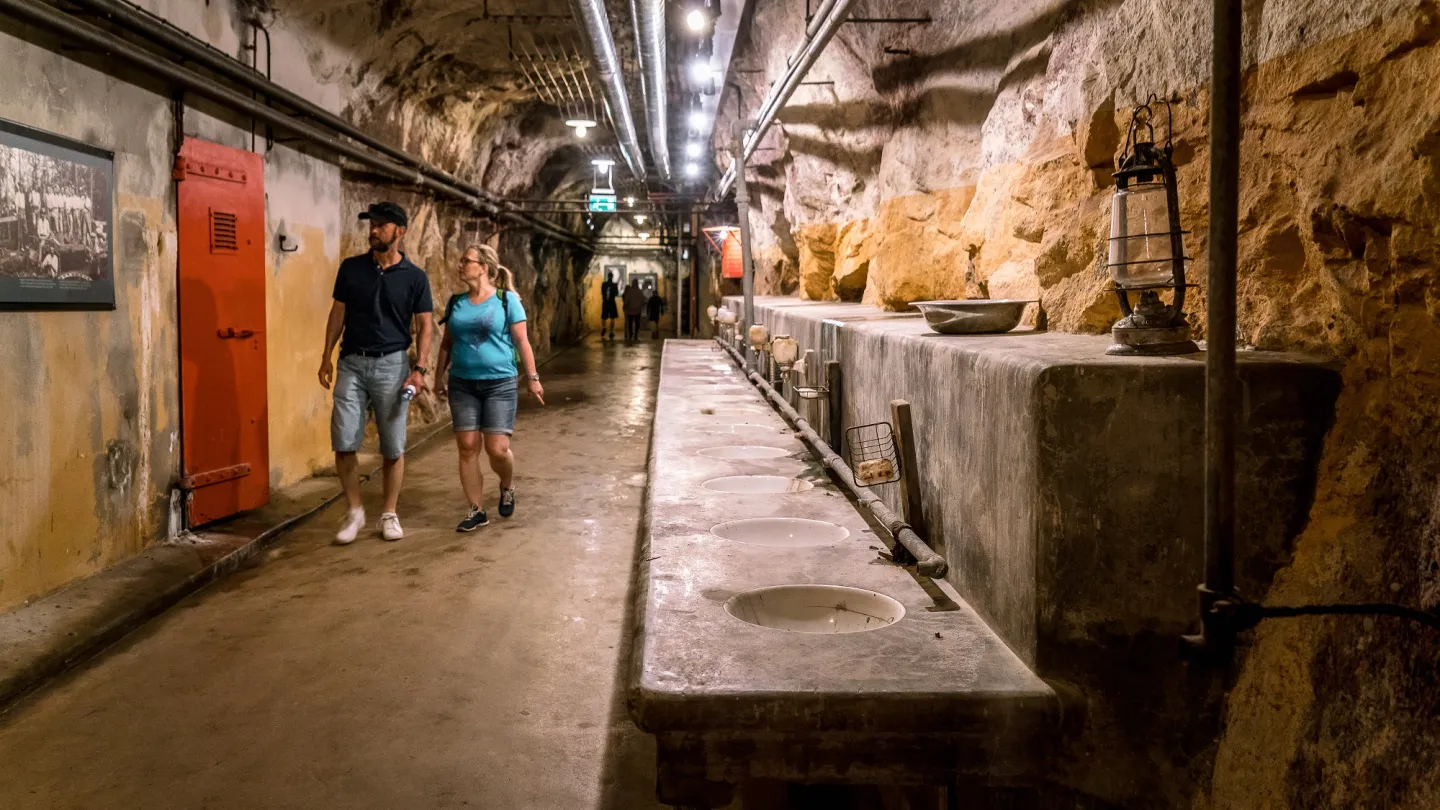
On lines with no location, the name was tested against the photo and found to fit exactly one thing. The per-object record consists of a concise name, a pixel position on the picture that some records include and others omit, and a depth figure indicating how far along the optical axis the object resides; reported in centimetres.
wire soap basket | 357
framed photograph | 424
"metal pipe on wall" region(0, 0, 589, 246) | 417
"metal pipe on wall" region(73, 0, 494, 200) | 477
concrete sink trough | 238
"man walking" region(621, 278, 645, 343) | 2597
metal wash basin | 367
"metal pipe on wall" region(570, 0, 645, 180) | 782
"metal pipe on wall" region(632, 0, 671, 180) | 863
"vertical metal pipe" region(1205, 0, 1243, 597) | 209
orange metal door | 579
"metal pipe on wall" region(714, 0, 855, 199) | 619
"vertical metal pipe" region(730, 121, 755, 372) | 936
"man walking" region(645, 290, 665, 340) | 3042
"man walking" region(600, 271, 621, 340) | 2931
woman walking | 599
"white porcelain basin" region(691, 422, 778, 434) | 667
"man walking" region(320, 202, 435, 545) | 557
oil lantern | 276
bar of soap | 357
